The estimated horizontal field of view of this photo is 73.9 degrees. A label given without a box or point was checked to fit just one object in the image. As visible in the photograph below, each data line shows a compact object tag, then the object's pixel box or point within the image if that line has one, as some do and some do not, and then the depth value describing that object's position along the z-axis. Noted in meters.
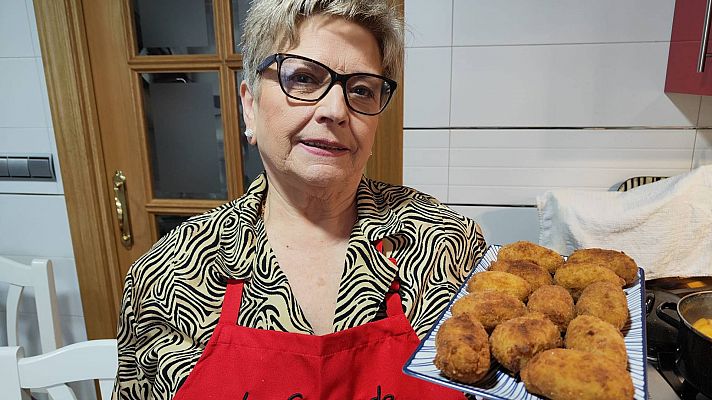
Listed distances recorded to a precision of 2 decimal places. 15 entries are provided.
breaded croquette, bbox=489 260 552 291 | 0.68
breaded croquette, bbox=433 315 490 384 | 0.48
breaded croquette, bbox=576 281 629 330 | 0.56
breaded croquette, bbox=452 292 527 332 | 0.58
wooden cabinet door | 1.56
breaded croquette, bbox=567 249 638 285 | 0.69
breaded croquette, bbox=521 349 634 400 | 0.45
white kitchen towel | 1.18
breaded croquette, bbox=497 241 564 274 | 0.75
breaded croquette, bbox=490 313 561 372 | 0.51
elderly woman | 0.78
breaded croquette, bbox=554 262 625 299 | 0.65
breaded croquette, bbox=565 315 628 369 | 0.49
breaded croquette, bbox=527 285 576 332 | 0.59
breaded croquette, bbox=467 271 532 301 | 0.64
